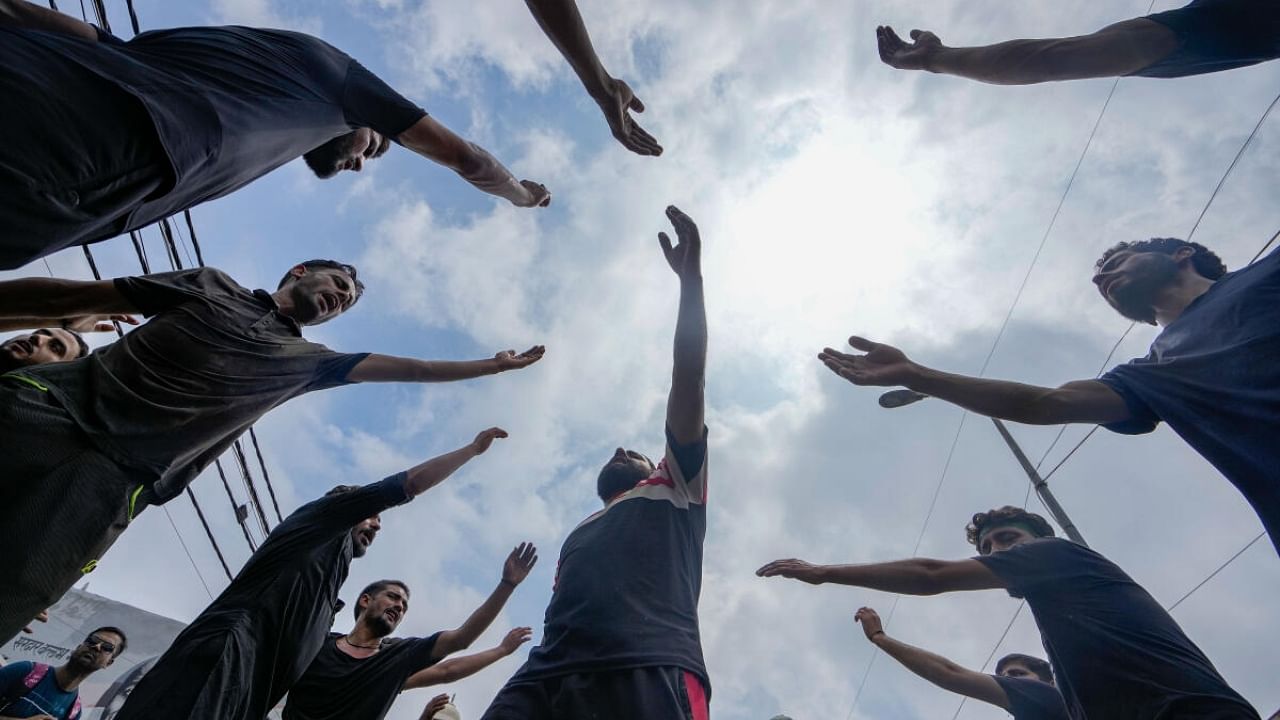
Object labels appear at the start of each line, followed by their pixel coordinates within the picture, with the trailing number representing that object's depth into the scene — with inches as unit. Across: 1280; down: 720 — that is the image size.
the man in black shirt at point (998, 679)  154.3
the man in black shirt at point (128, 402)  70.0
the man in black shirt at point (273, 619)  98.9
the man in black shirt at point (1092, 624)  96.4
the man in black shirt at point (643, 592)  76.8
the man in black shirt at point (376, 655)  144.8
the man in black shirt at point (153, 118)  49.8
